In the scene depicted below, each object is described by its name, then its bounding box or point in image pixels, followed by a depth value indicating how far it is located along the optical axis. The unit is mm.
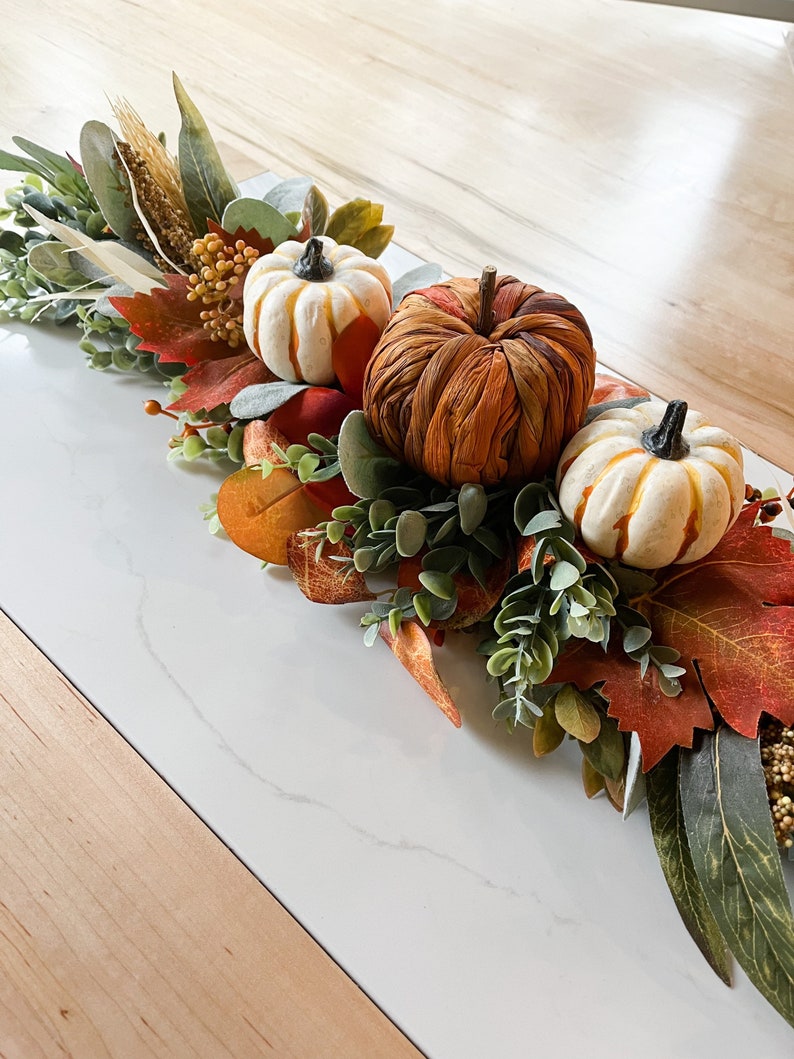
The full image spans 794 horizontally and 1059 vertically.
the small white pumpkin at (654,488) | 489
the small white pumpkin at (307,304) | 582
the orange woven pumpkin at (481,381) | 506
